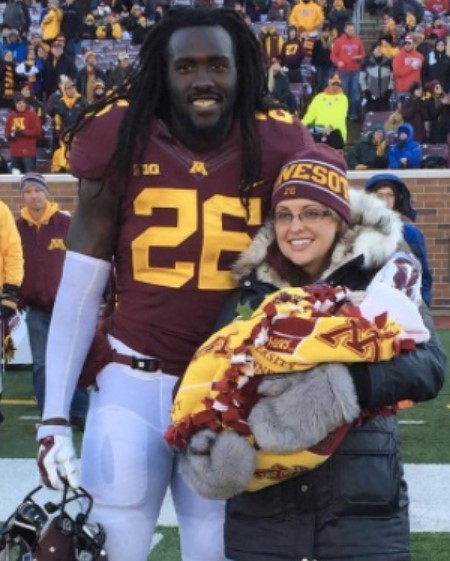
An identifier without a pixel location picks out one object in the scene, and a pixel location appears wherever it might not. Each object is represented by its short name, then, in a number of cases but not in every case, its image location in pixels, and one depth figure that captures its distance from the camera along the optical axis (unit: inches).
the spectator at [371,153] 603.5
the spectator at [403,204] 250.1
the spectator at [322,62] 760.3
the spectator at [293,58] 753.6
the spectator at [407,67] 717.9
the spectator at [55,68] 774.5
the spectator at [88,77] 725.3
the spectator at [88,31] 856.3
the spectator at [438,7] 860.6
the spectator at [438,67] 711.7
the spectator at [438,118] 653.3
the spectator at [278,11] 858.8
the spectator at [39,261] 304.3
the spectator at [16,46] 805.2
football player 119.5
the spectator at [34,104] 697.0
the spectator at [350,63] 729.6
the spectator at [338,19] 814.5
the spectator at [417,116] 656.4
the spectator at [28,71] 773.3
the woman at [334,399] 101.0
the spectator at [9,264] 287.3
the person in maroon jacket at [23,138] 662.5
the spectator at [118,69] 680.4
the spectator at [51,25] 843.5
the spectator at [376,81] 721.0
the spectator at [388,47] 753.6
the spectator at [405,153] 593.6
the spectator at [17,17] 868.6
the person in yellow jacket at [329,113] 647.1
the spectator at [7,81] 761.6
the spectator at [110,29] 844.0
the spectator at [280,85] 671.8
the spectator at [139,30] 816.3
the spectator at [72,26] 836.1
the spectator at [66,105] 674.2
